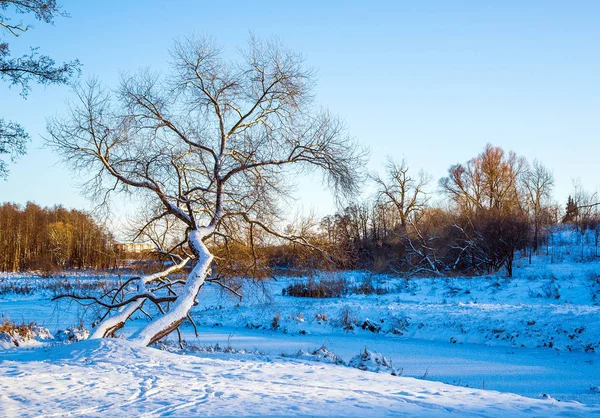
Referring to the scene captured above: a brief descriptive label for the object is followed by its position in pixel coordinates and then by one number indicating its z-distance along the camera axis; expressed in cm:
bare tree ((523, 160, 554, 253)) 4681
